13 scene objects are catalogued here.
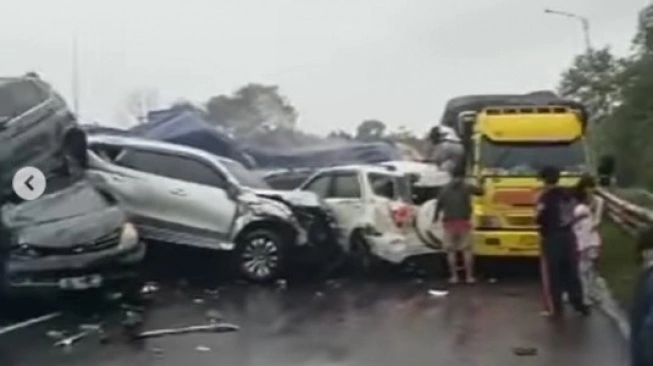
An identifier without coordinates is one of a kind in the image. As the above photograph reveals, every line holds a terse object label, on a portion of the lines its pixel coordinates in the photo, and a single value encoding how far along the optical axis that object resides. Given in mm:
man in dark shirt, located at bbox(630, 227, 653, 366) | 6418
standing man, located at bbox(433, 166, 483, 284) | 21234
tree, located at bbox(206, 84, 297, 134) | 43919
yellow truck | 22391
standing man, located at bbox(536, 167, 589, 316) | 16625
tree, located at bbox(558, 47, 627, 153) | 61719
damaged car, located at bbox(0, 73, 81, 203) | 17594
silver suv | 20953
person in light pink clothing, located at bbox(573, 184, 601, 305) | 17297
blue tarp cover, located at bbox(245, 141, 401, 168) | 33875
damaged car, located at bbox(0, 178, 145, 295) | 16062
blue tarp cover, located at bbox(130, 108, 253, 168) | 27188
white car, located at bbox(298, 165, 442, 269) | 22609
